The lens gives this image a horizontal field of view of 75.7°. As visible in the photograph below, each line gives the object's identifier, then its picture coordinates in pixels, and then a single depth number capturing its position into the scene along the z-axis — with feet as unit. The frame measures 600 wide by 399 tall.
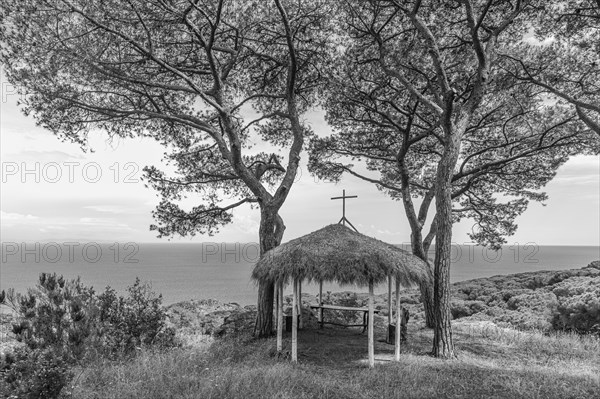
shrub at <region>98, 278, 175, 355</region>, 27.07
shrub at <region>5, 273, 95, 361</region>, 18.94
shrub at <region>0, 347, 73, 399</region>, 16.47
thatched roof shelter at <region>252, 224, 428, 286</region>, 25.71
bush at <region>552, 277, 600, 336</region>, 36.88
